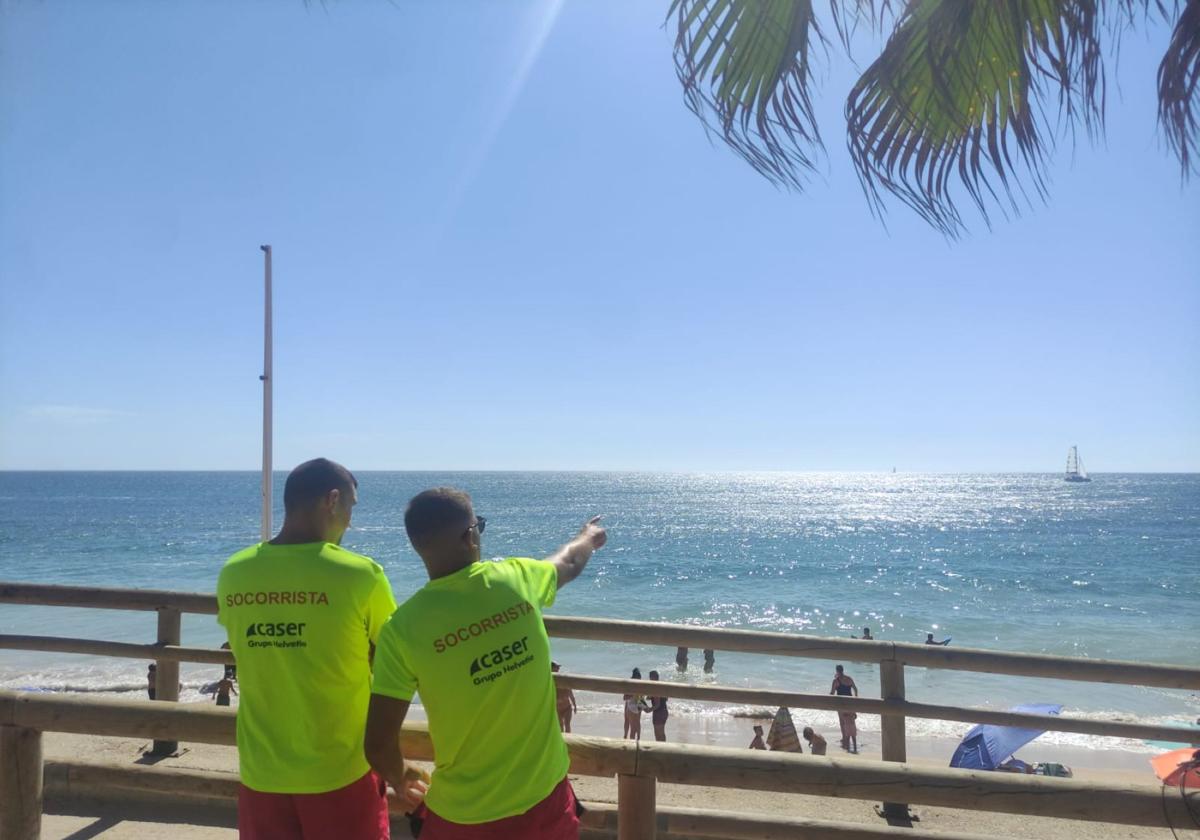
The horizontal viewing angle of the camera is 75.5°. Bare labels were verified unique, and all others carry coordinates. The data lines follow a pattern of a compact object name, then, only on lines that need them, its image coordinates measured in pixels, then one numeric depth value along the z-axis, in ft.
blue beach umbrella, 29.48
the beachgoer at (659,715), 39.22
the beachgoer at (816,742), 34.71
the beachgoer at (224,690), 36.88
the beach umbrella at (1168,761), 25.80
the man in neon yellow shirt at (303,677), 6.36
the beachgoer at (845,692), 39.04
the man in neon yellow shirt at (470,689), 5.73
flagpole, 17.65
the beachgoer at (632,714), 34.26
